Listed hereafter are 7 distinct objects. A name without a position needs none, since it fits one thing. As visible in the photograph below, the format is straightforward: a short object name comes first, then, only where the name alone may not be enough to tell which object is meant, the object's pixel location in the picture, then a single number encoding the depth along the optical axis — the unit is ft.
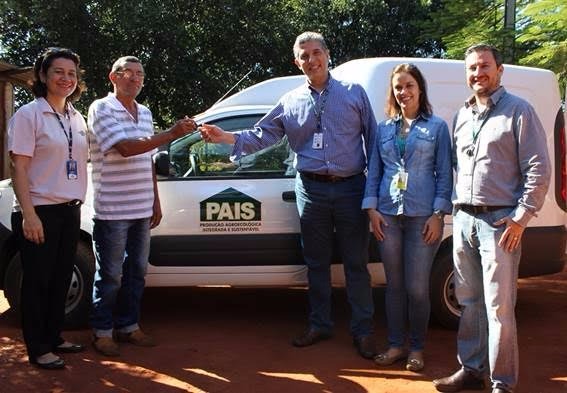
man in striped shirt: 13.14
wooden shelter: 39.06
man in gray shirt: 10.42
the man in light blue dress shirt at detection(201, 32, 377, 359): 13.41
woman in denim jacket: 12.29
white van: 15.12
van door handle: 15.08
